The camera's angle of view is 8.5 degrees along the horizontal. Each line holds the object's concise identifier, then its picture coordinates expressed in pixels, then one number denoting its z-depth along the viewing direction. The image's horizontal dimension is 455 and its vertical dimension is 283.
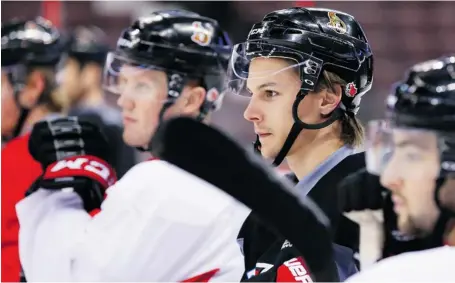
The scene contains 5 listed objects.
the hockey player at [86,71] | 7.58
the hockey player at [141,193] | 5.58
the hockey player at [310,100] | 5.43
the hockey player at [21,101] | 6.00
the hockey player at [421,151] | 5.40
